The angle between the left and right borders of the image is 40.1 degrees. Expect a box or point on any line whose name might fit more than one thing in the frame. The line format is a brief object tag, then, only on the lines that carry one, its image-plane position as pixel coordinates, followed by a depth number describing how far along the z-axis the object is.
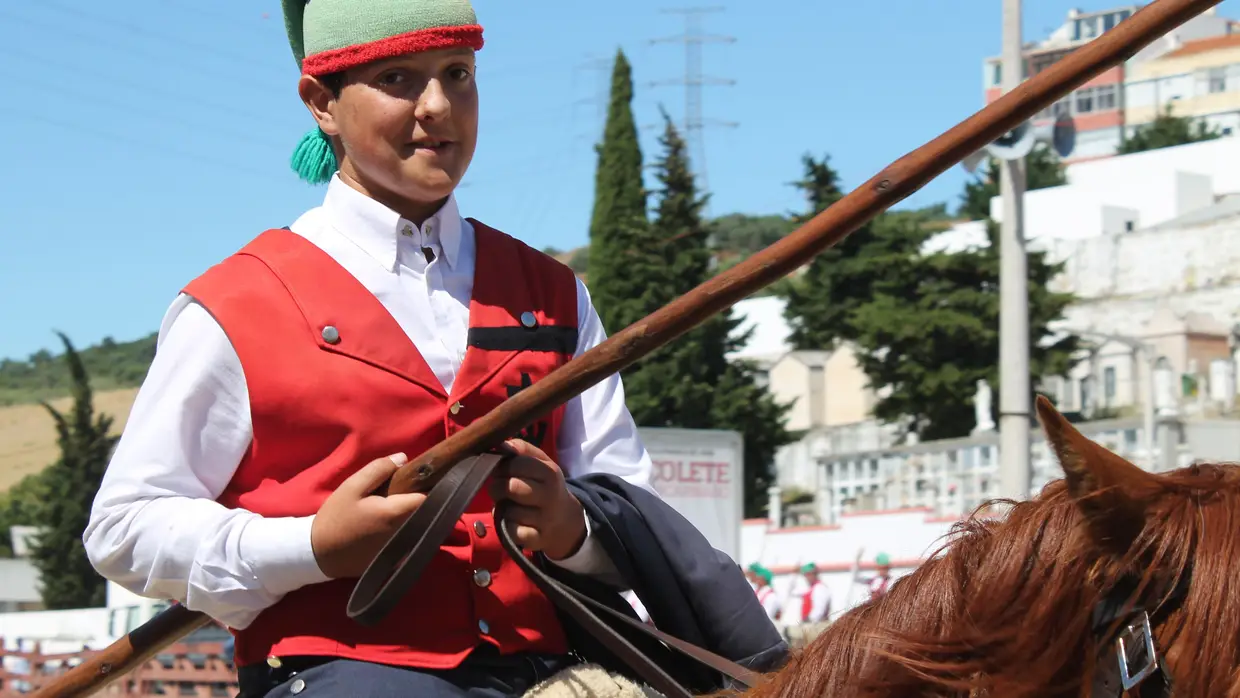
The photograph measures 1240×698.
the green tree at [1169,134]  84.31
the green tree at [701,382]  40.25
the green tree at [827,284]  49.22
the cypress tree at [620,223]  41.34
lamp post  12.46
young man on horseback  2.39
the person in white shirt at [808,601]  19.25
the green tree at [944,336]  41.34
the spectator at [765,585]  18.55
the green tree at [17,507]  54.44
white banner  19.73
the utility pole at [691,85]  63.44
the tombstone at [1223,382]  45.16
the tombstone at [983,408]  36.30
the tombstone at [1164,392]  32.97
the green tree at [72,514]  39.03
